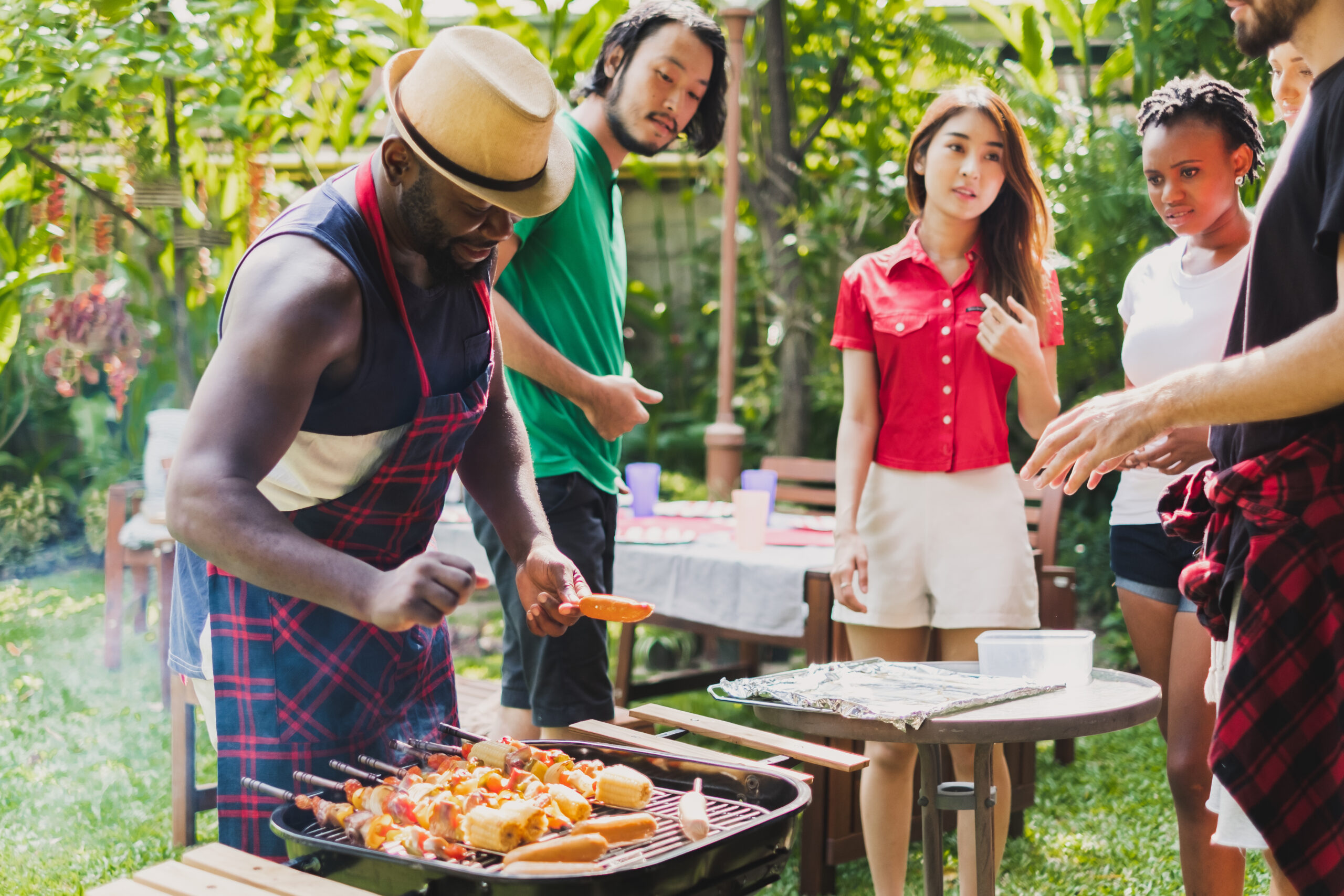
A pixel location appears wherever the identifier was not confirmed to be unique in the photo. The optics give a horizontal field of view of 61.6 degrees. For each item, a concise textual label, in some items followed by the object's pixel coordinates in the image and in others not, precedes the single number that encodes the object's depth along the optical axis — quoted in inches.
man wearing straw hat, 55.1
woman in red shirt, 106.1
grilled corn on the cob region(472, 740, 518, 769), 69.8
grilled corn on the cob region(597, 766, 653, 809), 65.0
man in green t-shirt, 101.4
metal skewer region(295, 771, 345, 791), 64.4
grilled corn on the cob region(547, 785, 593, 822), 62.4
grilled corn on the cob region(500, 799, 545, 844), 58.6
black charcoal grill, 53.2
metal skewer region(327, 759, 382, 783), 66.2
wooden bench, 53.2
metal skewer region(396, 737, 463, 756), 72.4
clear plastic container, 81.0
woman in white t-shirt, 99.0
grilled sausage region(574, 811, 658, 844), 59.3
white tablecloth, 144.1
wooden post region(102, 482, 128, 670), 221.0
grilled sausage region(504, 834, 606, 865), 55.7
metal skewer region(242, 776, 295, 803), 63.3
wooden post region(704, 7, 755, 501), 201.9
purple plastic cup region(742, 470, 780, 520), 164.1
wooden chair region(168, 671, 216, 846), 143.6
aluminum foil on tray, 70.2
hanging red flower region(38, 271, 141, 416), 245.3
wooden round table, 68.3
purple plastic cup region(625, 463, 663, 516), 175.6
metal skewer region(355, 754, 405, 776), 67.7
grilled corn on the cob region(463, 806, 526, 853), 57.9
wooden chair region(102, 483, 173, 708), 217.9
